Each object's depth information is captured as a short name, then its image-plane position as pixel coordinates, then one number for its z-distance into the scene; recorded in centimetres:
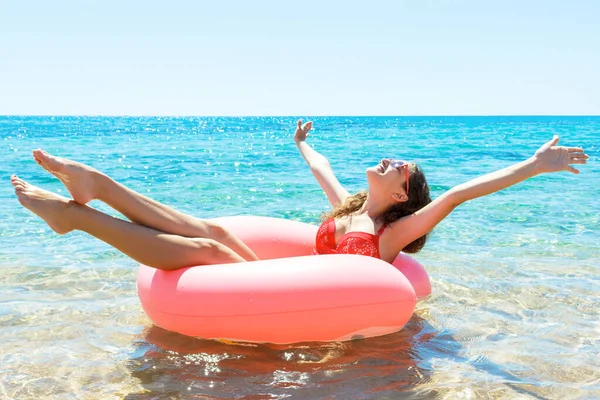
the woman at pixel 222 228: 333
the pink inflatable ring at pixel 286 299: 332
